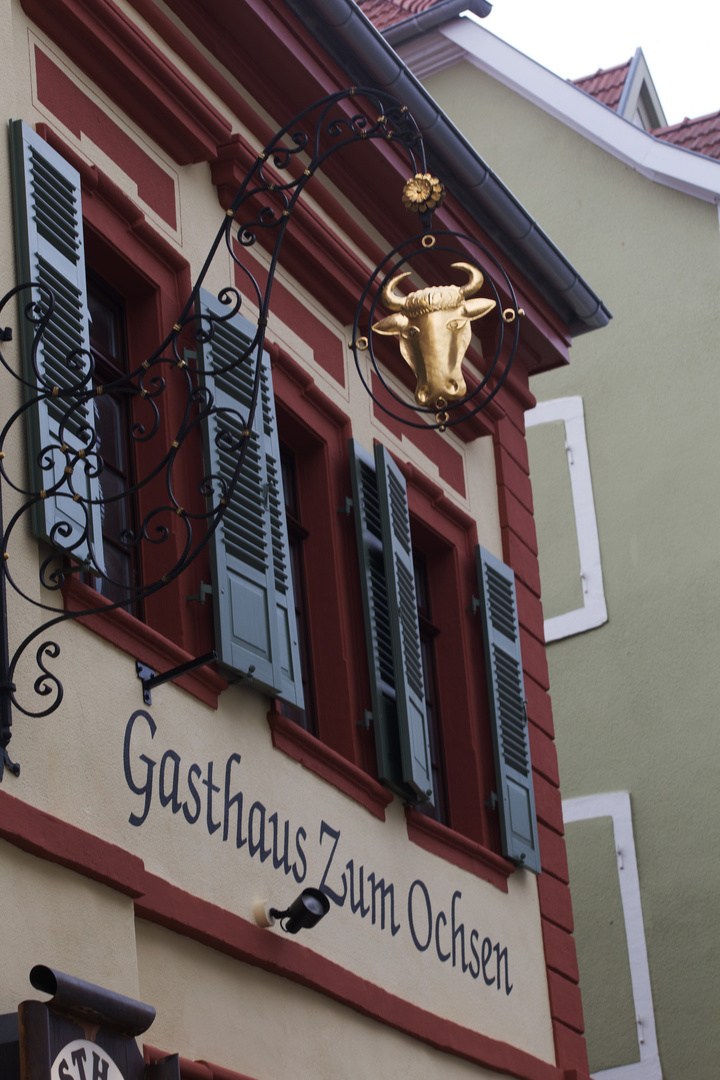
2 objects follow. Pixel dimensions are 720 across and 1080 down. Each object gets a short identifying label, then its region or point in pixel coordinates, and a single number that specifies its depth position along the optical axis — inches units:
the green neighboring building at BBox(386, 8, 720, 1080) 1081.4
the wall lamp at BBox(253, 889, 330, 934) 572.1
